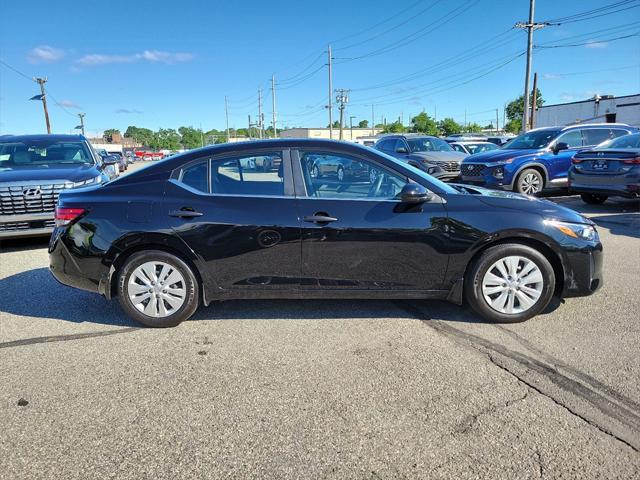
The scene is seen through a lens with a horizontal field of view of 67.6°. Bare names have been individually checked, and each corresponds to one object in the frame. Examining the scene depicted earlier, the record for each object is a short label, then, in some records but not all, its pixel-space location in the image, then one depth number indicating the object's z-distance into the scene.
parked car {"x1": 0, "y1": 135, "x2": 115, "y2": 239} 6.88
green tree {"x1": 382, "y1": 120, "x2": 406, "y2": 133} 83.25
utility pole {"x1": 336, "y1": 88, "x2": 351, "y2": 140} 64.76
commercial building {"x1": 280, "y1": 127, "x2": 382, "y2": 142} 116.53
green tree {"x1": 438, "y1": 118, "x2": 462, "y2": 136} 77.56
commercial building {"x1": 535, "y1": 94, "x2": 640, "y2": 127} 40.53
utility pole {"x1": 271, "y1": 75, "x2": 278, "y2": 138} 73.16
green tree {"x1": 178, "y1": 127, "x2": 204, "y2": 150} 108.64
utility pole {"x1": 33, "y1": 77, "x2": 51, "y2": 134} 47.60
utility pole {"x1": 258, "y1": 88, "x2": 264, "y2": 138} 84.38
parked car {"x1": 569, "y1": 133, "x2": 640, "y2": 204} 8.94
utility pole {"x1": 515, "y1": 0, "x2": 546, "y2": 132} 29.17
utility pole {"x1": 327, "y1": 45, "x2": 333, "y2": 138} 50.69
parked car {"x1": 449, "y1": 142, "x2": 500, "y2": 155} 18.34
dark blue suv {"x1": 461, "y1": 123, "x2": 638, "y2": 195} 11.28
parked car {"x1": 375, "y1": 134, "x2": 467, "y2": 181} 13.73
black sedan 3.93
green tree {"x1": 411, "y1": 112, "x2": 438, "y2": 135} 76.38
